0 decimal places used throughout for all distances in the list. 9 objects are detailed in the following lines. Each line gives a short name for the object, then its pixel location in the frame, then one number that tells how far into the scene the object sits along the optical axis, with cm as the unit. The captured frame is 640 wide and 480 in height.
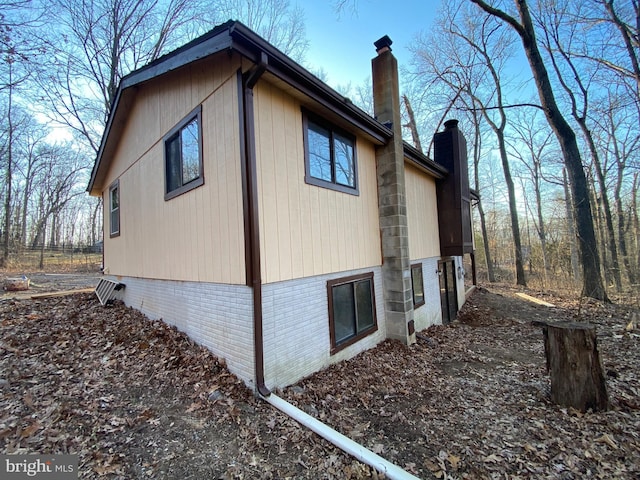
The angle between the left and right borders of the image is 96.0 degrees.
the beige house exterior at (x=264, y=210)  376
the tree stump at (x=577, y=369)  338
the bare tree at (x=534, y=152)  1947
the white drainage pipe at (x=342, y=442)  254
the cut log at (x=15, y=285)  942
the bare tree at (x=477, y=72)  1466
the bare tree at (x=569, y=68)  1238
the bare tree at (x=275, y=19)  1372
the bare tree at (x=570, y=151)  931
